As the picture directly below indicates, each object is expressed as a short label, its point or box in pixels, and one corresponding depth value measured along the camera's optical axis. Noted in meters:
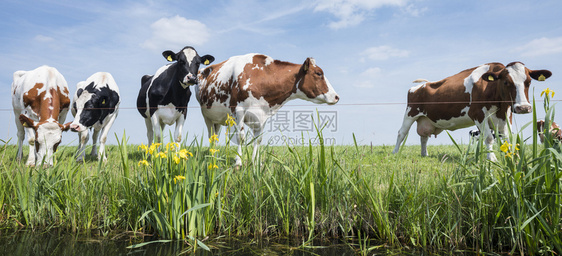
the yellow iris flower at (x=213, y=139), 3.73
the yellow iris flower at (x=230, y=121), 3.93
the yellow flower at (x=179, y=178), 3.26
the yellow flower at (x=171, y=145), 3.53
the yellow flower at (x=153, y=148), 3.40
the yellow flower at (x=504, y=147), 3.07
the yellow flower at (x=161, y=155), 3.33
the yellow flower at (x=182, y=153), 3.23
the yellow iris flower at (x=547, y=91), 3.33
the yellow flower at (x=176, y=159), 3.26
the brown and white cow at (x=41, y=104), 6.78
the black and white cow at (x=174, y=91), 7.93
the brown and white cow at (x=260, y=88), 7.09
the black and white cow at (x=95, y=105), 8.26
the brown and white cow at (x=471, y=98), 7.50
